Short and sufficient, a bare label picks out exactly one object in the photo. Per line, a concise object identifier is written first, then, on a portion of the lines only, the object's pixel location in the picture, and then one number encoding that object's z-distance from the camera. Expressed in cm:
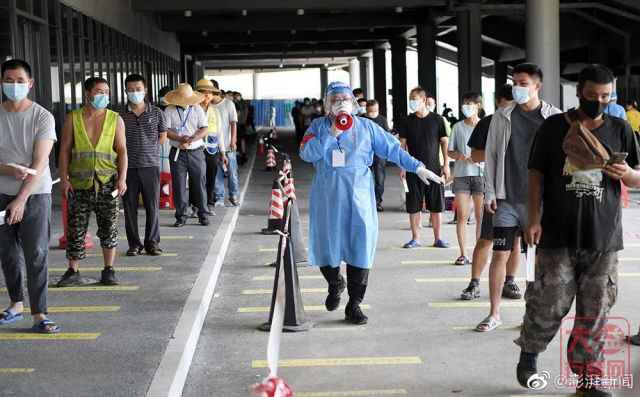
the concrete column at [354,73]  7981
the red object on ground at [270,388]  464
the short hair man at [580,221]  553
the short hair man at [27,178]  724
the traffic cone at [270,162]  2636
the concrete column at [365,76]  6806
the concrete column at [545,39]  2480
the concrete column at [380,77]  5338
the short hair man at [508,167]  745
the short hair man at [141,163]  1104
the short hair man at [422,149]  1220
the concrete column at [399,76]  4509
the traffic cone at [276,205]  1135
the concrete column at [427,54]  3559
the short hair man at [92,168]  914
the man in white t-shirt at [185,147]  1332
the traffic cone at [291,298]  784
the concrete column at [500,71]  4931
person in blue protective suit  790
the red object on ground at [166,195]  1630
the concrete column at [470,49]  3034
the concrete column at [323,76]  8650
